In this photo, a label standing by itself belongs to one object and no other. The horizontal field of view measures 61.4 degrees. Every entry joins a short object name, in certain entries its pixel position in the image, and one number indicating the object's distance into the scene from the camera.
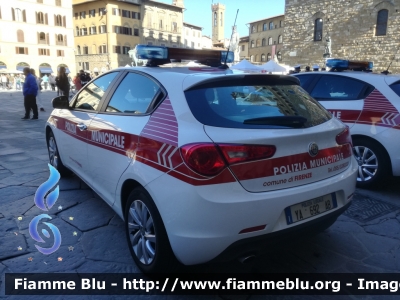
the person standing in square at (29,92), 10.96
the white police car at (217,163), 2.03
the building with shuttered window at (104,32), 60.69
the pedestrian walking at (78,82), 15.67
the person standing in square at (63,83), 13.19
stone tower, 106.65
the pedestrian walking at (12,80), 40.11
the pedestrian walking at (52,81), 31.56
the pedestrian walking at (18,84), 34.78
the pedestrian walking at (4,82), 37.19
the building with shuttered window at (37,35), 52.28
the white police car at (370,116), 4.21
